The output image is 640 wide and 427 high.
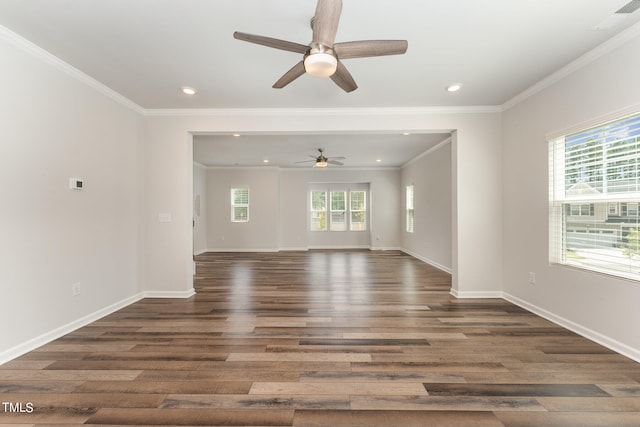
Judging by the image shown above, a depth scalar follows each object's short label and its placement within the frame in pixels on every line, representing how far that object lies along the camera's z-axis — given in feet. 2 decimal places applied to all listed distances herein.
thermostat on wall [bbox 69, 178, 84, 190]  9.46
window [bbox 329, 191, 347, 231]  31.17
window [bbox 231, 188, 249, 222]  29.22
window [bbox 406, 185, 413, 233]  26.53
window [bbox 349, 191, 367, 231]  31.17
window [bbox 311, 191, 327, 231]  31.14
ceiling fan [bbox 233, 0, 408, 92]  5.53
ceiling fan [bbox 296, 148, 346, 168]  20.80
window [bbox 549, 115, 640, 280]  7.75
